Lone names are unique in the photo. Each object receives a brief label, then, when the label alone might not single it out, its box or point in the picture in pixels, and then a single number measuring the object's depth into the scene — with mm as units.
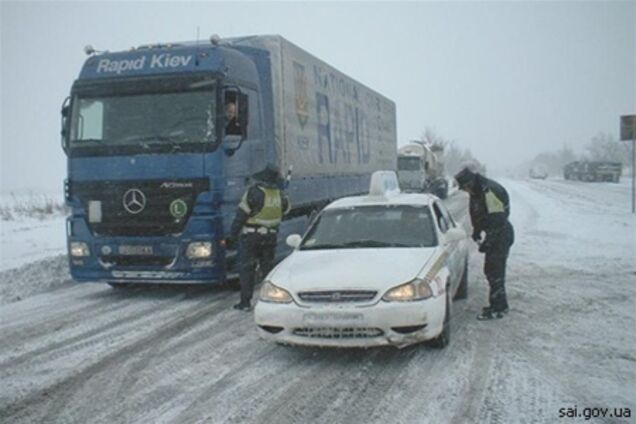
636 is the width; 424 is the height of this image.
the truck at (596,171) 61375
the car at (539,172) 94125
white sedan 5516
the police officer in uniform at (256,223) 8227
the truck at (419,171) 32562
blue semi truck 8625
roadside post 20031
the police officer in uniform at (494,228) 7477
